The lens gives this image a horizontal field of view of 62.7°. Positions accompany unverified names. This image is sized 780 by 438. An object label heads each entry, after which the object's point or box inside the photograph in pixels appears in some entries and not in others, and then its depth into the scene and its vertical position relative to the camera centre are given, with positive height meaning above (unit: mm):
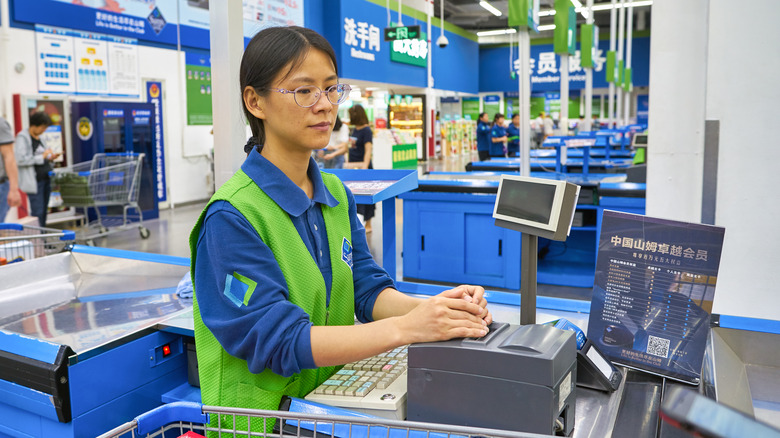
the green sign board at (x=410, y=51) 15769 +2543
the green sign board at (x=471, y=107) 27047 +1755
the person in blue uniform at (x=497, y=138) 13906 +230
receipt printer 1144 -426
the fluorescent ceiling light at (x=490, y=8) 21391 +4852
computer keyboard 1292 -504
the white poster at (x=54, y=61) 8609 +1246
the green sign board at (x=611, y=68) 13461 +1675
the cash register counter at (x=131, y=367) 1522 -580
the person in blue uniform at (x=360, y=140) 8180 +126
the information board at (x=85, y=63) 8688 +1280
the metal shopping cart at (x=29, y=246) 3096 -475
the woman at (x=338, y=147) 8484 +38
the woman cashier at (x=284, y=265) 1249 -240
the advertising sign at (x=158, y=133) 10617 +304
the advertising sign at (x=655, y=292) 1504 -352
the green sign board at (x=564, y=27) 7918 +1511
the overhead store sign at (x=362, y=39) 13008 +2356
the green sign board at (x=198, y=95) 11469 +1014
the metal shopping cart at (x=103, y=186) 7797 -425
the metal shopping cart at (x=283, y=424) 981 -481
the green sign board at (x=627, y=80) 18066 +1947
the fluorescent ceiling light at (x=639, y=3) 22266 +5057
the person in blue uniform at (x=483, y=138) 13688 +231
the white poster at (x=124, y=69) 9727 +1269
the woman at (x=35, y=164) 7328 -143
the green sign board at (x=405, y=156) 10242 -108
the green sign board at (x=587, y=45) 11086 +1772
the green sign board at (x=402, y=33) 10695 +1978
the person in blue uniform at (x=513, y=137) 15234 +268
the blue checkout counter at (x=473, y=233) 5543 -760
